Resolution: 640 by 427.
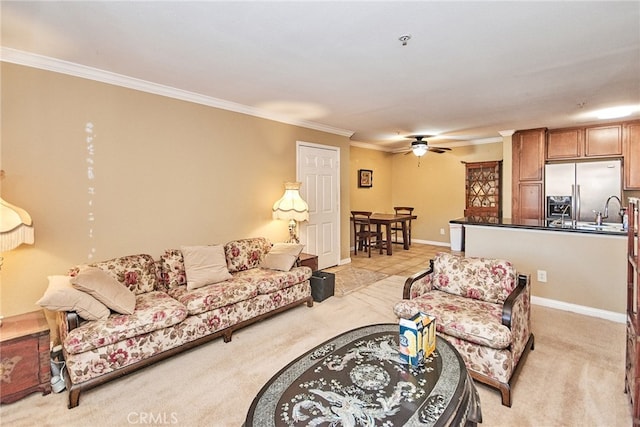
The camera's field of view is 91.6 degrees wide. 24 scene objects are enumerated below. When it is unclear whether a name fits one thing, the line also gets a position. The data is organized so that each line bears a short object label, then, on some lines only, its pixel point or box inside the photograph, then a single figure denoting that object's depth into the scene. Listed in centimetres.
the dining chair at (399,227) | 755
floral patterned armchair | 210
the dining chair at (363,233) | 665
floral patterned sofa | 216
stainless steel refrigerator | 483
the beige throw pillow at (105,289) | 229
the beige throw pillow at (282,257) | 366
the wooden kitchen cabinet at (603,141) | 489
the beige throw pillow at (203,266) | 313
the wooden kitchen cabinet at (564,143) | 521
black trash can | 397
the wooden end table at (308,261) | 407
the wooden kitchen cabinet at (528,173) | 543
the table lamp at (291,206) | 425
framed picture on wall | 749
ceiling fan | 586
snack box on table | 164
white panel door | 508
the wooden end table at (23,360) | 205
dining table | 659
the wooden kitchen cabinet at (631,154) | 475
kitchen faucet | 480
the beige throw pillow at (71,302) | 212
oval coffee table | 127
